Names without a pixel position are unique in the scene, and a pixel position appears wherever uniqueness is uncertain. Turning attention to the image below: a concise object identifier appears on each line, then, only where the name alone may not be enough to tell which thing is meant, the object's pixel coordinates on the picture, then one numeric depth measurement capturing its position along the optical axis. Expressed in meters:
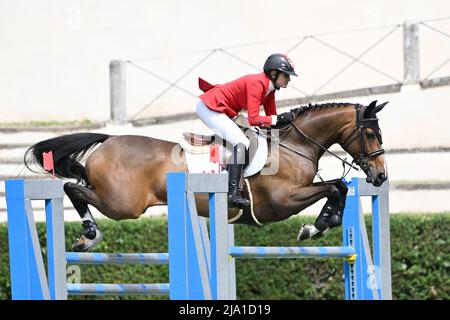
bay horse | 14.16
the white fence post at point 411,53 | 25.44
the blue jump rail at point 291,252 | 13.29
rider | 13.96
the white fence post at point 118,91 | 27.25
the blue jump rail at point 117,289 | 13.31
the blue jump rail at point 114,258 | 13.45
